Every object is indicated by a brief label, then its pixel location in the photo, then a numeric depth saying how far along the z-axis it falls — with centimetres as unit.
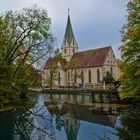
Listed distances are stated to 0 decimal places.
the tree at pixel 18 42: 1527
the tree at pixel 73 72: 4204
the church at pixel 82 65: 4134
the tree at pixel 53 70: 3626
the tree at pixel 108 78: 3629
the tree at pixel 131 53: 1044
